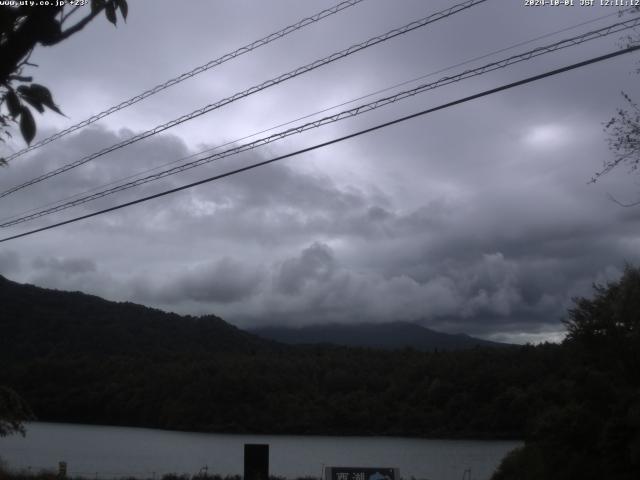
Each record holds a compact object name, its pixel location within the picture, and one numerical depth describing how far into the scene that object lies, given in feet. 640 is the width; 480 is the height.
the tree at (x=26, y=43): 10.47
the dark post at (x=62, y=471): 97.63
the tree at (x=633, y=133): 34.58
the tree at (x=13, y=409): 67.77
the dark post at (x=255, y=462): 73.97
